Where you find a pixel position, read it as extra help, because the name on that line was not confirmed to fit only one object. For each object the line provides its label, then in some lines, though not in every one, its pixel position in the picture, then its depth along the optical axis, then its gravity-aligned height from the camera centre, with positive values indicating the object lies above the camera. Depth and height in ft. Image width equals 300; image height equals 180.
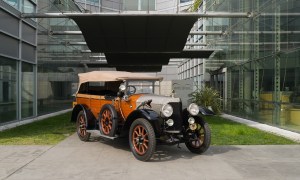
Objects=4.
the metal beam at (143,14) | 24.49 +8.80
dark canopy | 25.56 +7.47
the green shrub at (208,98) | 37.54 -1.49
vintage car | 14.08 -1.95
